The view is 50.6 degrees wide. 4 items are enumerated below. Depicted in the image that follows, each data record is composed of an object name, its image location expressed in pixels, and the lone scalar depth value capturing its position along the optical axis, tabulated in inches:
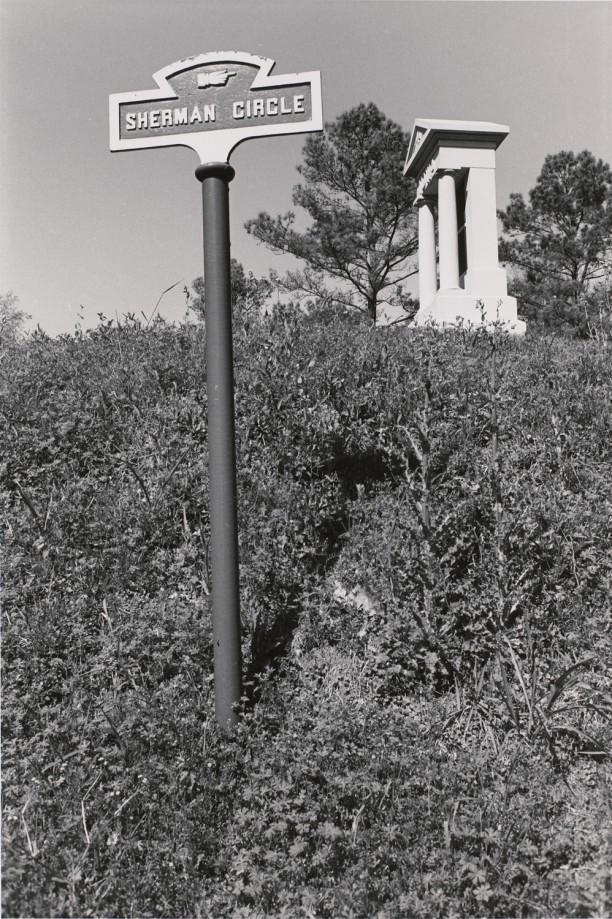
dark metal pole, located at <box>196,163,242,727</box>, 107.4
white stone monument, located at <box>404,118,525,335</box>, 522.9
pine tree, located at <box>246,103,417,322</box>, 799.1
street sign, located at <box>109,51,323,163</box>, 105.0
